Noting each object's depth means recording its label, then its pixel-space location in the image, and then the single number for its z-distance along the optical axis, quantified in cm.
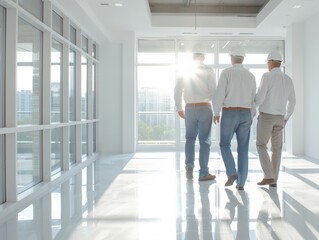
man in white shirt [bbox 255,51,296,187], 448
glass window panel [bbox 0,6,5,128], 369
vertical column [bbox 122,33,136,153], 920
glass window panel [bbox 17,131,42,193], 423
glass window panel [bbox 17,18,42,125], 425
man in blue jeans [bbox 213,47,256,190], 445
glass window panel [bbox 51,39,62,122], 543
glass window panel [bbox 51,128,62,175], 542
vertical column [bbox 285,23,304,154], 852
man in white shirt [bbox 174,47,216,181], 501
